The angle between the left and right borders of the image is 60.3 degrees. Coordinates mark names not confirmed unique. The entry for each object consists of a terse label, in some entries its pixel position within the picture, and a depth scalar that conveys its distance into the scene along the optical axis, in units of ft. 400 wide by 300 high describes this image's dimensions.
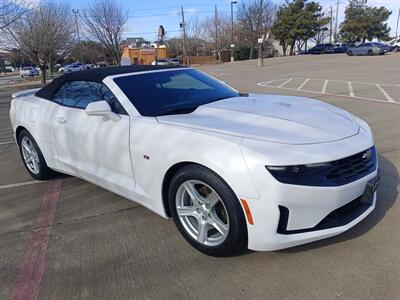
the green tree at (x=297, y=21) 184.03
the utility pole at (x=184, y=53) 173.27
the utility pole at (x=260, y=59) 110.73
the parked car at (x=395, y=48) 157.25
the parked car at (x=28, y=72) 150.64
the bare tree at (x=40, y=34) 72.84
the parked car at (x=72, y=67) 156.67
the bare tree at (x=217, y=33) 213.25
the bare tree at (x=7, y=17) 57.94
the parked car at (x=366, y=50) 126.54
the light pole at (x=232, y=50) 181.98
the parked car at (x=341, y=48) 168.14
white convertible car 7.57
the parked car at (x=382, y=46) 128.65
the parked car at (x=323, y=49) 172.76
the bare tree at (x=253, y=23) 141.49
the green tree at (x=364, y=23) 191.21
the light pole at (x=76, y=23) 103.05
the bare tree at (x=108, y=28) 100.22
